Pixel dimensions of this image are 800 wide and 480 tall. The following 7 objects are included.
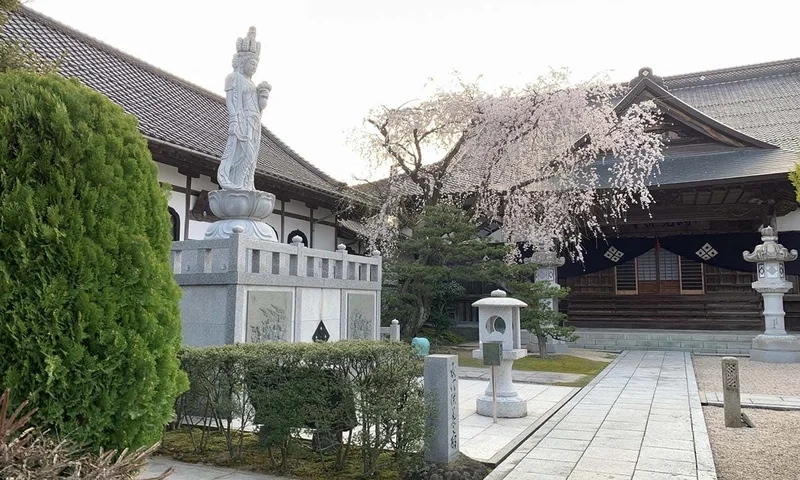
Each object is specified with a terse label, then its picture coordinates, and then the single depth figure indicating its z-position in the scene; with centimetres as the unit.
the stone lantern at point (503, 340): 731
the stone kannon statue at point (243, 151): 783
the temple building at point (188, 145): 1174
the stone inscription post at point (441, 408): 484
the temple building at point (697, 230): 1496
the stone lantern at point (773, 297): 1341
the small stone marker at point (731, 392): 695
